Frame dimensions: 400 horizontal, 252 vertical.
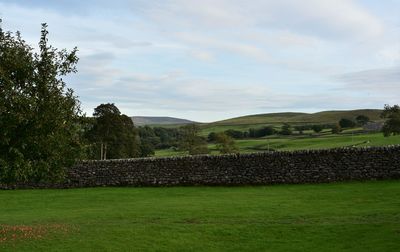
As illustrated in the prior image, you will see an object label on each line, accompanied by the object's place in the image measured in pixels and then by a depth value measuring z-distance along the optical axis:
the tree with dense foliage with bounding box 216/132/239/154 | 69.04
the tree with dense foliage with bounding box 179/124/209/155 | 70.08
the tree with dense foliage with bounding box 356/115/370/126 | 104.28
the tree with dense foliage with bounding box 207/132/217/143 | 94.44
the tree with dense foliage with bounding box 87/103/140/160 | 57.81
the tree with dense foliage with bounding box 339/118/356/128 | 99.25
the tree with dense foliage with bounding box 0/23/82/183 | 17.17
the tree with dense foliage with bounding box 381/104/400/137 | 66.19
